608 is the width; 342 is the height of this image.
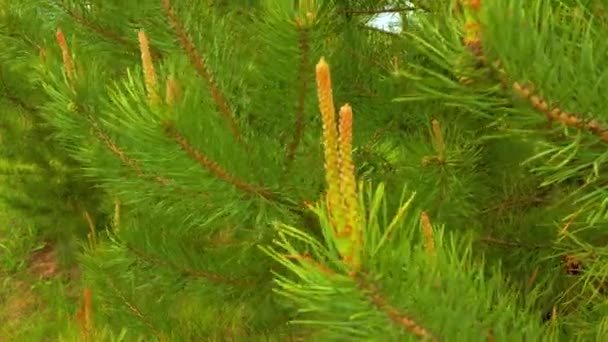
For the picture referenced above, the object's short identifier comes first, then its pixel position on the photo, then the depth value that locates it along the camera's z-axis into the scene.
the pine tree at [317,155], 1.09
